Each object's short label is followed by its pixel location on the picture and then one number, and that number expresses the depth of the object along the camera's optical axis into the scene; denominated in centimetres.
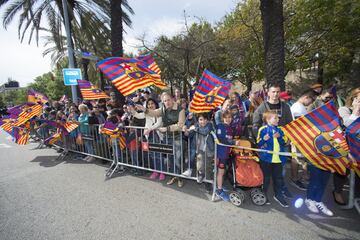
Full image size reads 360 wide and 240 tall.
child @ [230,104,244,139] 413
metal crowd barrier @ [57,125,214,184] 399
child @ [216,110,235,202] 345
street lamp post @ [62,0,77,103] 947
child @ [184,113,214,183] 367
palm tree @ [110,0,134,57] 674
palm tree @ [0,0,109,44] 1101
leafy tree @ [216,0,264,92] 1300
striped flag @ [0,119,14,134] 672
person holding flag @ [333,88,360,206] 301
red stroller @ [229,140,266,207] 324
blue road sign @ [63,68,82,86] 918
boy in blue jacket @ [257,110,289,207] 316
